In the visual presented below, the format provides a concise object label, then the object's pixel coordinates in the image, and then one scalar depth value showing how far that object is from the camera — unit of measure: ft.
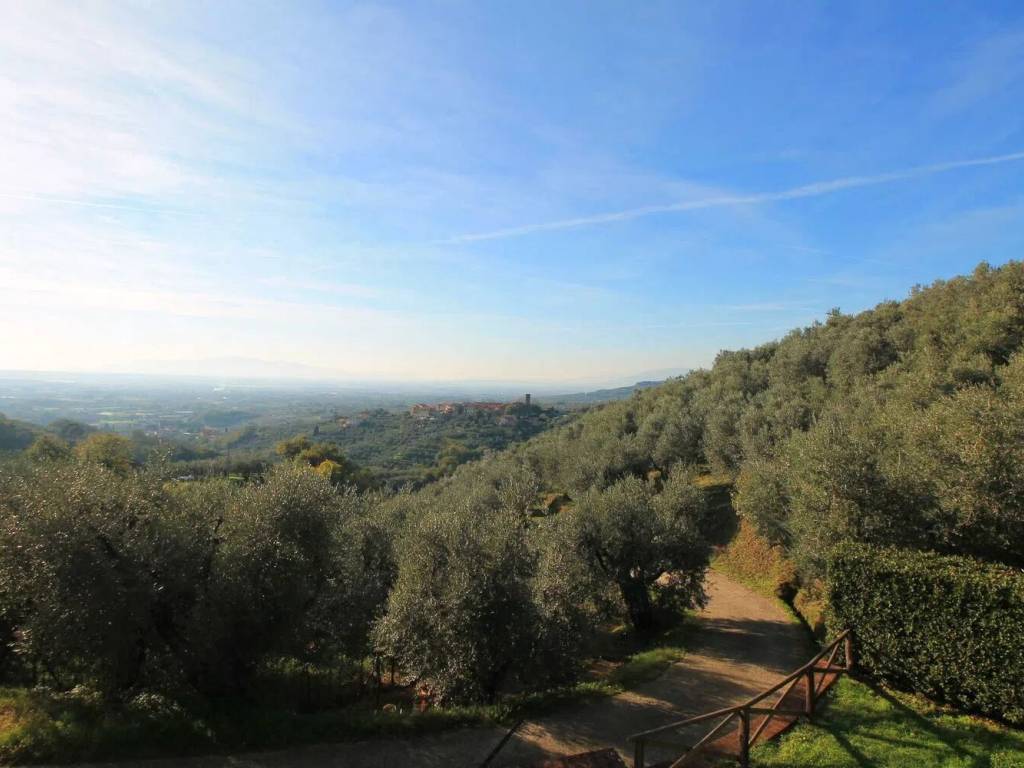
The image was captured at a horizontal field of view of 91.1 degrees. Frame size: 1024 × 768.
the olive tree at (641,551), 67.00
